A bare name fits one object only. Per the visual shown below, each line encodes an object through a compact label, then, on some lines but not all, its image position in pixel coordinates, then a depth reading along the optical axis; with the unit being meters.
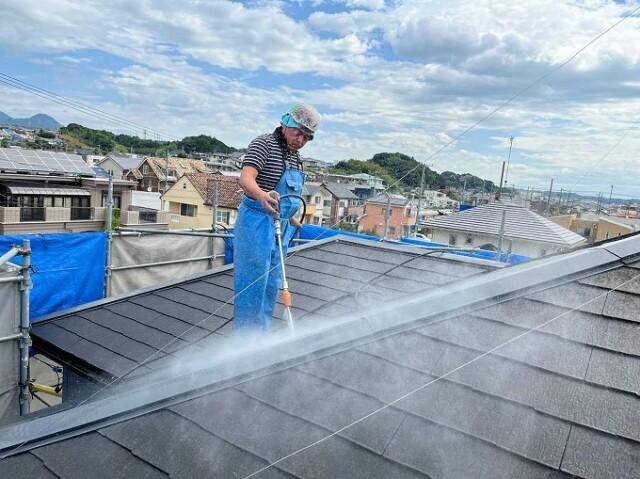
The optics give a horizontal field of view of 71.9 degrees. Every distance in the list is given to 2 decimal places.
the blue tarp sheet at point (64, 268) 6.48
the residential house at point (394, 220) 19.52
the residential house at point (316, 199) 36.05
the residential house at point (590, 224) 13.82
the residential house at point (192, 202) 27.73
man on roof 2.87
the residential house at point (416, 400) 1.27
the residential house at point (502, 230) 11.12
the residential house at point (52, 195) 22.61
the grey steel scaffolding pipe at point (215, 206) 9.01
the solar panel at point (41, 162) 24.36
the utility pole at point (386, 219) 8.87
